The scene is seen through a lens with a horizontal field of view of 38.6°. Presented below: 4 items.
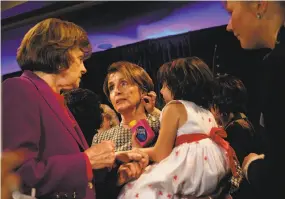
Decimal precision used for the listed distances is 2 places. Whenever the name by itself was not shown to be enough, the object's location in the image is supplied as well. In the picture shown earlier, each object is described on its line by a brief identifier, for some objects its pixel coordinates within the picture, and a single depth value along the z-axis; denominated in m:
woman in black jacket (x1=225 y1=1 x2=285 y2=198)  1.13
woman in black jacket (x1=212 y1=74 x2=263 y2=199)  1.93
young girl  1.59
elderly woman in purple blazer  1.22
